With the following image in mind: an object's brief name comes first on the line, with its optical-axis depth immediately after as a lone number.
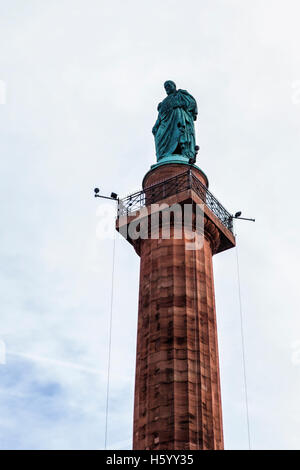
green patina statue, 33.62
